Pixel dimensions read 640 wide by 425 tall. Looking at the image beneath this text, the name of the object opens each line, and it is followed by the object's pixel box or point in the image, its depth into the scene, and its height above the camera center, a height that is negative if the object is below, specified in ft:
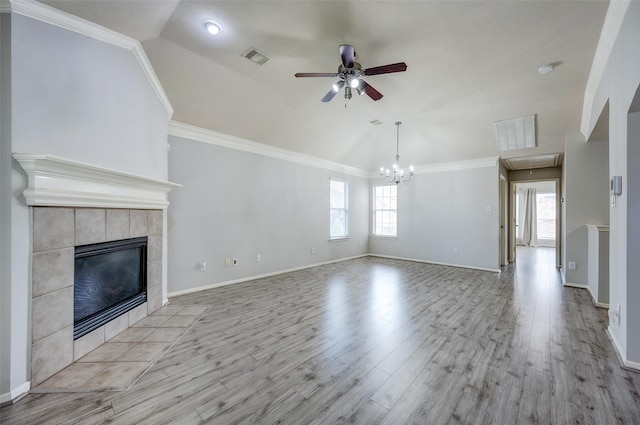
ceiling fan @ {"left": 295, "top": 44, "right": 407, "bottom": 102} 7.80 +4.52
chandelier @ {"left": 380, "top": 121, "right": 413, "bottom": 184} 17.48 +3.10
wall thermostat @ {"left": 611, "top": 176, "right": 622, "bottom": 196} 7.20 +0.80
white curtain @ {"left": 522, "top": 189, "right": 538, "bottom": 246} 34.17 -0.76
